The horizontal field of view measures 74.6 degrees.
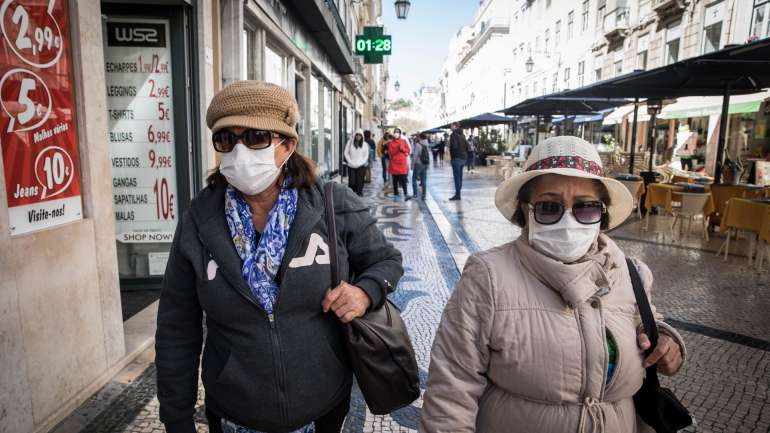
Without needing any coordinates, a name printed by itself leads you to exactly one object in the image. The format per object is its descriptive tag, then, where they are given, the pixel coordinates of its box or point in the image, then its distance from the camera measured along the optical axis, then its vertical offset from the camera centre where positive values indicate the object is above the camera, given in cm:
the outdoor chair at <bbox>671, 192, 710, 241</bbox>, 790 -81
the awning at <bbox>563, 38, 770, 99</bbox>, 684 +125
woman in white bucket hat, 152 -56
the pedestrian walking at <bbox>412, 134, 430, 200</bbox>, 1291 -41
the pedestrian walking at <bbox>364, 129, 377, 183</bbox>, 1441 +11
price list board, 475 +13
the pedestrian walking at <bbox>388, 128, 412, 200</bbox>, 1244 -25
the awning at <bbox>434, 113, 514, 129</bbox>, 2393 +134
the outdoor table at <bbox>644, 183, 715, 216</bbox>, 816 -78
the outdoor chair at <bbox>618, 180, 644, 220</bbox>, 978 -75
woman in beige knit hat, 156 -46
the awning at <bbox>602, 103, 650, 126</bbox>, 2325 +164
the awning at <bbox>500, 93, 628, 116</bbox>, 1443 +132
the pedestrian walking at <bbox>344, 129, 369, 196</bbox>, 1198 -28
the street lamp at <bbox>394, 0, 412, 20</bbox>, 1620 +442
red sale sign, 246 +12
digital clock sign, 1595 +315
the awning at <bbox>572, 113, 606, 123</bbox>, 2400 +156
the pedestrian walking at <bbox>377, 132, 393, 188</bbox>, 1629 -31
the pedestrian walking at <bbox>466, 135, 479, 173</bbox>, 2506 -59
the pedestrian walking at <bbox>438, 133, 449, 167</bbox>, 3413 -22
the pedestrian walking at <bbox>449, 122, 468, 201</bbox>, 1243 -12
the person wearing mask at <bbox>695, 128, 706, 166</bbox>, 2012 +17
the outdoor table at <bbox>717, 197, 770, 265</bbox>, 619 -81
